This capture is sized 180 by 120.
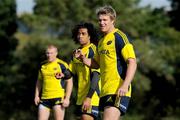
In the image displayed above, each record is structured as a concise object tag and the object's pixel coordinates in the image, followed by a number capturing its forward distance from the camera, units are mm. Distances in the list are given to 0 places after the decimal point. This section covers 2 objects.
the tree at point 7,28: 45750
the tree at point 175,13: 49219
